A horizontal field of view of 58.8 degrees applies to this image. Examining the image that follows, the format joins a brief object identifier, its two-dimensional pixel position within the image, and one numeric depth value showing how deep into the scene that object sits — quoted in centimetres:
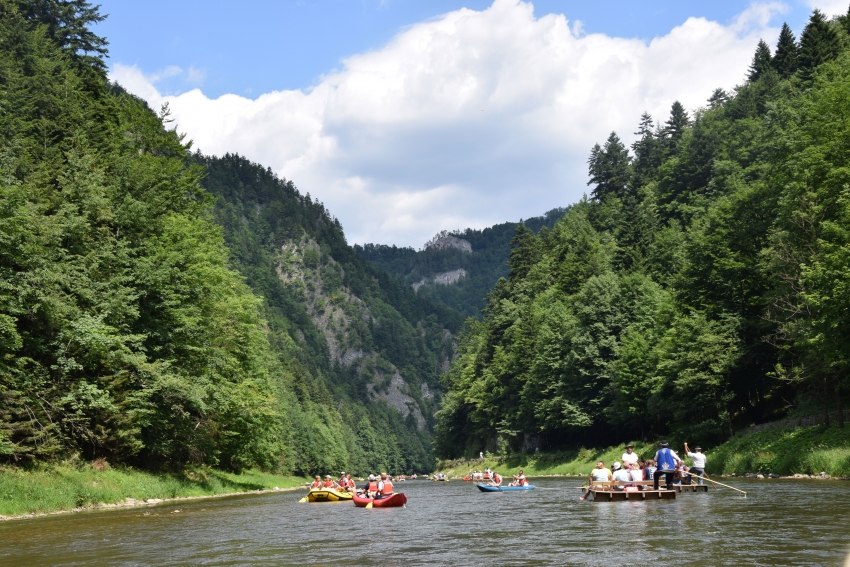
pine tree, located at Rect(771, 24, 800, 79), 11775
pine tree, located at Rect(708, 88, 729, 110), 16188
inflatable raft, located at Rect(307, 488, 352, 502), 4769
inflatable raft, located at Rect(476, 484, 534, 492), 5116
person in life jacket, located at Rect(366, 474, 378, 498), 4076
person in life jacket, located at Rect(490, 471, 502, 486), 5337
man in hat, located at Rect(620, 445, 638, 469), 3594
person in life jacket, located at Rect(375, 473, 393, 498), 3950
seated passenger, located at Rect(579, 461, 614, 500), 3734
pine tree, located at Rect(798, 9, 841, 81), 9300
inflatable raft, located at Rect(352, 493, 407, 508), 3819
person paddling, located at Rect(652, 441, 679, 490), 3378
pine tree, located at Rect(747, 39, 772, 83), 13705
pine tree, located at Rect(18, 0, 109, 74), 9694
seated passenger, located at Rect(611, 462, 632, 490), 3475
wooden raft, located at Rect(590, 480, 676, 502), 3291
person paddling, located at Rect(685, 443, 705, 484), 3869
